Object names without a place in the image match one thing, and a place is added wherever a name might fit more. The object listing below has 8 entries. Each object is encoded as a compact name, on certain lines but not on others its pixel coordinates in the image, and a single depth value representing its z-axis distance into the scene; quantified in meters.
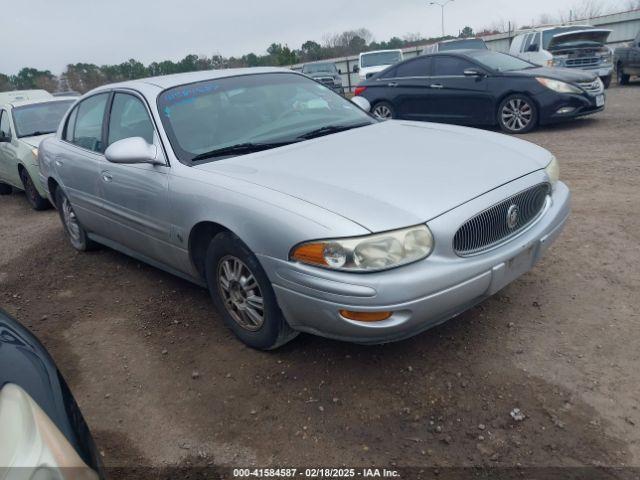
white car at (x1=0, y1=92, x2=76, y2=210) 7.43
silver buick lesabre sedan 2.58
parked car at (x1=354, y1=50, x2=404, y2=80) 18.94
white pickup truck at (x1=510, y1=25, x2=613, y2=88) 13.96
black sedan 8.95
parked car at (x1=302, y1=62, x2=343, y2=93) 19.77
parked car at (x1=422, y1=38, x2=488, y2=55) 16.18
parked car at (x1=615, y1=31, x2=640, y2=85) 14.59
